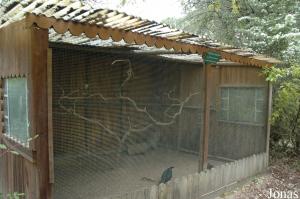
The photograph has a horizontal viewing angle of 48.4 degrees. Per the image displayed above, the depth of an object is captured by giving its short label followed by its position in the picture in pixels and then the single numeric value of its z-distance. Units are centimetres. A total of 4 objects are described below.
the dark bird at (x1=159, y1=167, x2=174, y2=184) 478
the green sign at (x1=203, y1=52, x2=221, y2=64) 450
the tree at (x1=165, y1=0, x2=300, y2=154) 670
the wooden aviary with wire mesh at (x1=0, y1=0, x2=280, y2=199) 312
